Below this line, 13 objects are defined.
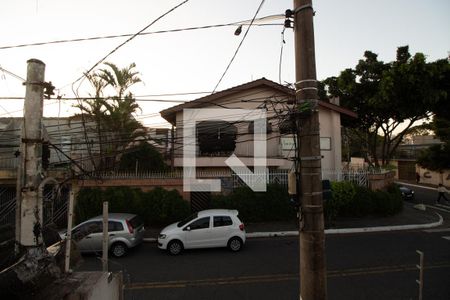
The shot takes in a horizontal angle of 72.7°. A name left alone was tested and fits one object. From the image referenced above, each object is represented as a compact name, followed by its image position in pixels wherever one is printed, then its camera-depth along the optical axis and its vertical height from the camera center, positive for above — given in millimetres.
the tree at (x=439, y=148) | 20078 +1772
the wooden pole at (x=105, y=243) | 5855 -1448
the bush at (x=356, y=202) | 14922 -1785
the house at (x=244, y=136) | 16938 +1815
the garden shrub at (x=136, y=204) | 13852 -1614
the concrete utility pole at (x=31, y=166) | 4312 +47
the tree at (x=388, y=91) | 17562 +4722
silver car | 10414 -2308
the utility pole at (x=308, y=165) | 4547 +35
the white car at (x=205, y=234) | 10594 -2277
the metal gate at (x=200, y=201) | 14578 -1571
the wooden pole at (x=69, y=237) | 4578 -1024
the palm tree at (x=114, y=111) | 16672 +3211
